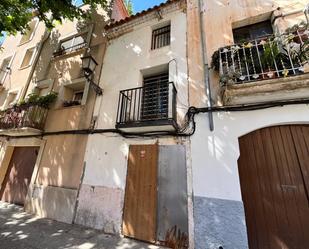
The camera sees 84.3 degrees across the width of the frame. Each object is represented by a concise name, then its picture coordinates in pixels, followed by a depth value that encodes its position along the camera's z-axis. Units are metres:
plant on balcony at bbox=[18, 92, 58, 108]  7.07
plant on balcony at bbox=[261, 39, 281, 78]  3.79
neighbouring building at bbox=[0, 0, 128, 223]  5.83
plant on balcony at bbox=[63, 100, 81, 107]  6.98
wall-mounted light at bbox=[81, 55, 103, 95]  5.51
